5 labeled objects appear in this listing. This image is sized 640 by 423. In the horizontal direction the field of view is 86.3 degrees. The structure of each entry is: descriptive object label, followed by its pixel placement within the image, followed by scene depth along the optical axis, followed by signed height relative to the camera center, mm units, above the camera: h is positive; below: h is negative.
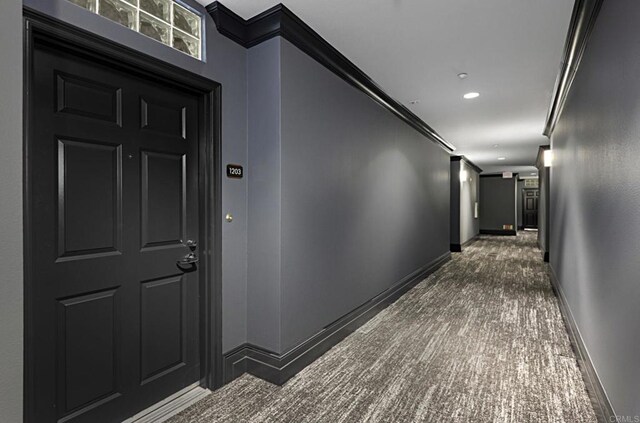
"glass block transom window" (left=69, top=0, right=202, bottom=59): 1552 +937
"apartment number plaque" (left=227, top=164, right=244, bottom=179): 2062 +216
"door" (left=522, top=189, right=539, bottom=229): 13828 -104
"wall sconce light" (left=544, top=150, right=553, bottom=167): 5171 +786
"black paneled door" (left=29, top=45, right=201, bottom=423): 1392 -157
